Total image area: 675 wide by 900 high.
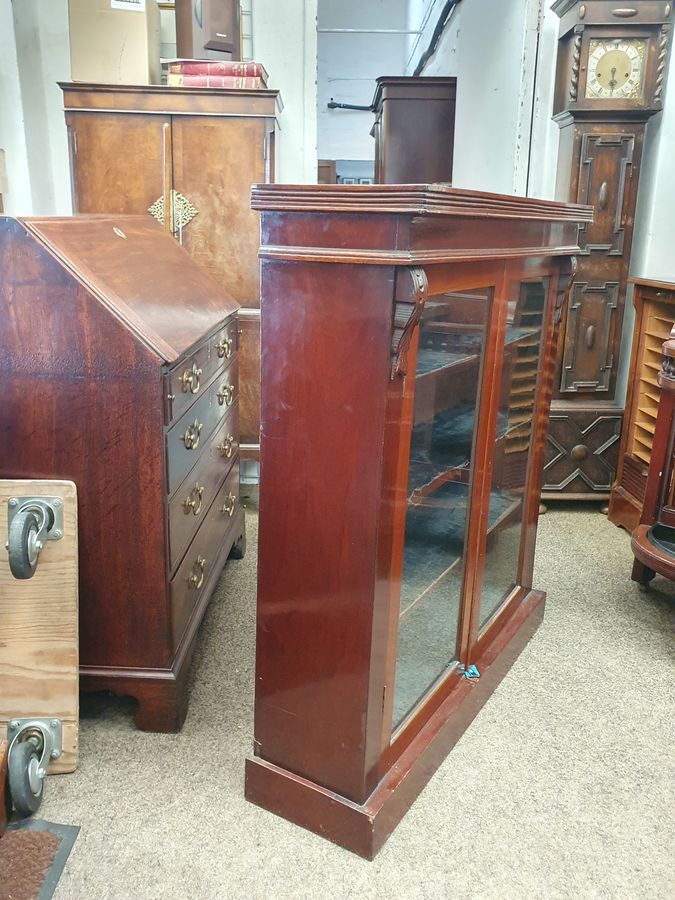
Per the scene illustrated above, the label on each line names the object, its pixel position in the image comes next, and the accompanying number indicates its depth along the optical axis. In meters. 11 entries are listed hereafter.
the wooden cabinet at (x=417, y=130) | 5.64
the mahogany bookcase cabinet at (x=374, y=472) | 1.35
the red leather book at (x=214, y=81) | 3.48
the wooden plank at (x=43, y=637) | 1.78
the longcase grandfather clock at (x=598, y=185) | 3.20
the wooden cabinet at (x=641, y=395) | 3.14
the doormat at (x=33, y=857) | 1.46
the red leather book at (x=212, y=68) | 3.52
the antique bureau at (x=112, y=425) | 1.73
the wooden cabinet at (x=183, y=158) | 3.42
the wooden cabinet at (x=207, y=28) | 3.76
